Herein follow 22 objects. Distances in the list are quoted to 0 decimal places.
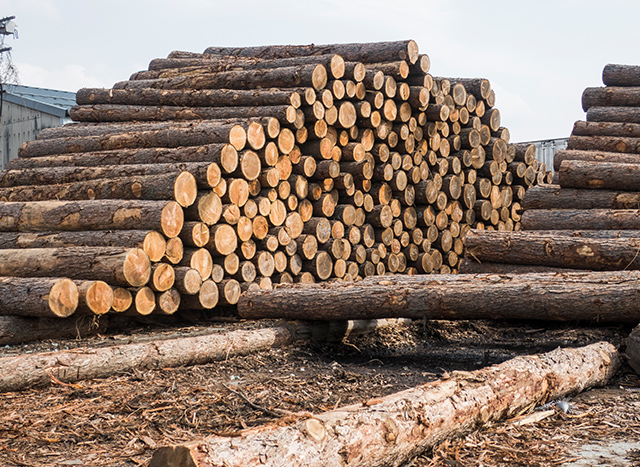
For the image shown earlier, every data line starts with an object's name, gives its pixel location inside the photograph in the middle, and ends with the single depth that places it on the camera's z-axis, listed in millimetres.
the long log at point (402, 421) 2926
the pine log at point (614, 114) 13609
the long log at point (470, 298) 6270
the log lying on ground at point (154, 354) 5395
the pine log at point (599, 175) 10852
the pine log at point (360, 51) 11570
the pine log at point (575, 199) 10711
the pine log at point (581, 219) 9633
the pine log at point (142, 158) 9106
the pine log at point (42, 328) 7770
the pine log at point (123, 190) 8609
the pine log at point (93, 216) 8406
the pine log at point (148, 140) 9336
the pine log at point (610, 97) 14055
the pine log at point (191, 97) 10177
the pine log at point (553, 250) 7811
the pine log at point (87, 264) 7930
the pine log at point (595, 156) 12197
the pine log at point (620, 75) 14406
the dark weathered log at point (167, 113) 9945
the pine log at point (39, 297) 7539
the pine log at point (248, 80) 10367
